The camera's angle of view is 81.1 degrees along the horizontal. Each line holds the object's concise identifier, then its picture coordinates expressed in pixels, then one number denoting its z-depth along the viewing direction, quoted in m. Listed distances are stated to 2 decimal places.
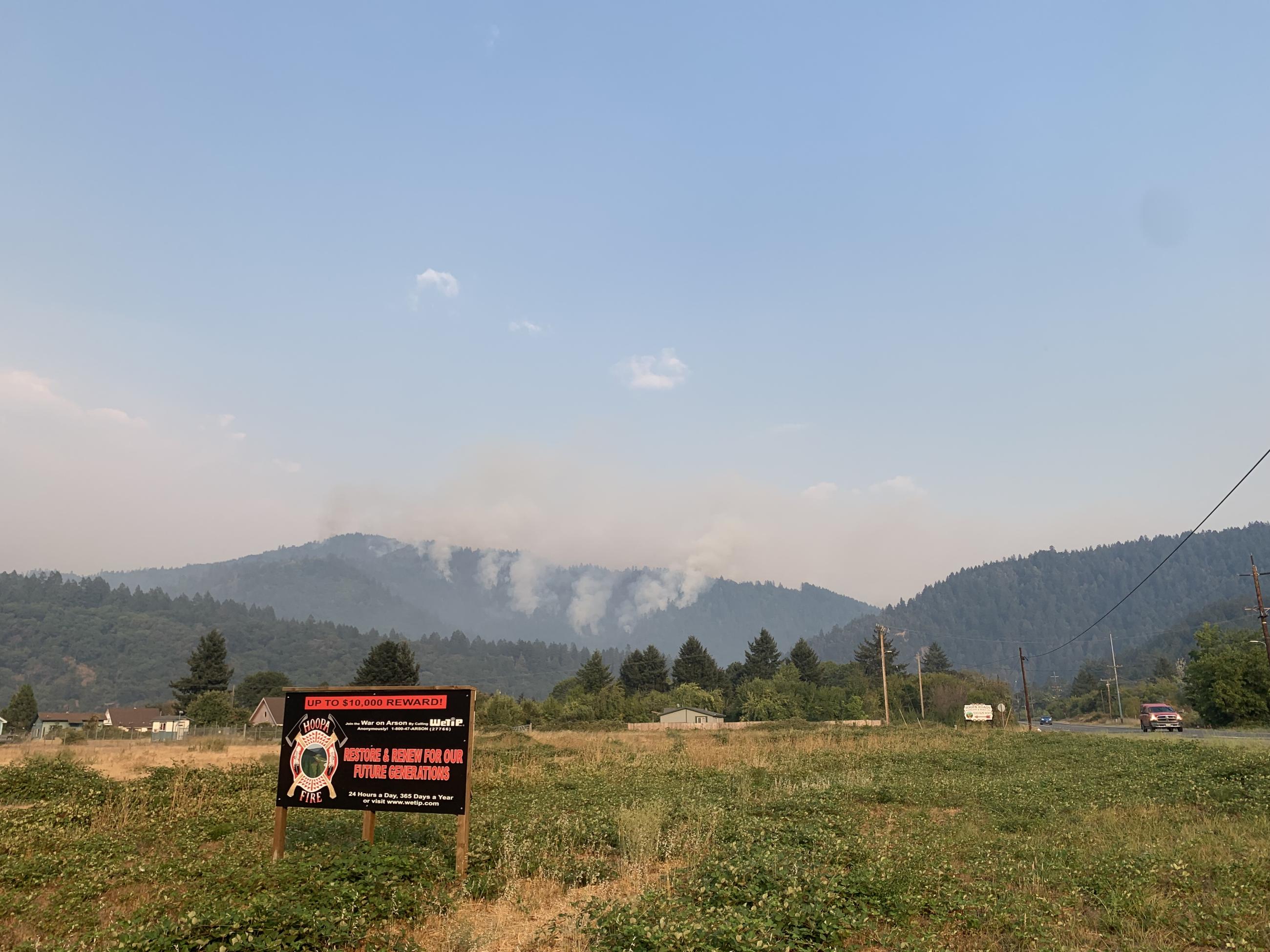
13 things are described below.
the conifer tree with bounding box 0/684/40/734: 107.12
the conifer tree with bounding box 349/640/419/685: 105.31
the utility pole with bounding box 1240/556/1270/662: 42.59
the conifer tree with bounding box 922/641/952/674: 165.25
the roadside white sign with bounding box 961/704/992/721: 70.75
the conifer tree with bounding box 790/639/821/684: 128.88
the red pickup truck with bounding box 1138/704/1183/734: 56.72
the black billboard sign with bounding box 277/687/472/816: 12.39
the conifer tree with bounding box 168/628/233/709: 104.62
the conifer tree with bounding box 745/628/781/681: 137.12
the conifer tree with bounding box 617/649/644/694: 139.38
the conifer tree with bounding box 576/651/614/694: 133.50
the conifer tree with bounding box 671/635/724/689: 134.12
